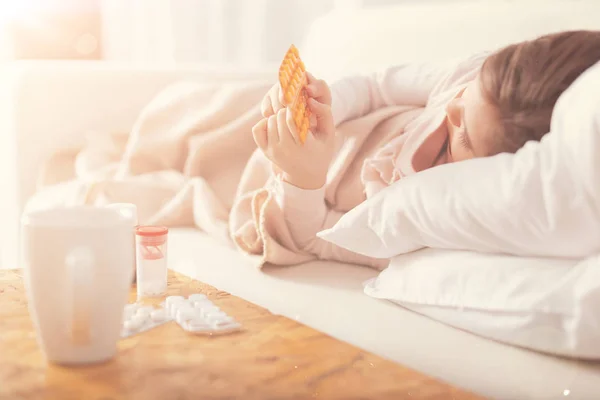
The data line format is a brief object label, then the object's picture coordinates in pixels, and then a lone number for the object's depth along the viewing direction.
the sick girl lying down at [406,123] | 0.76
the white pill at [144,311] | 0.65
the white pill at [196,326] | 0.63
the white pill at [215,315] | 0.65
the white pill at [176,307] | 0.67
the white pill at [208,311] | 0.66
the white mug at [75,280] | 0.52
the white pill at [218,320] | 0.64
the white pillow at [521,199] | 0.64
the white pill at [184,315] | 0.65
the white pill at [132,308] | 0.66
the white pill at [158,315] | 0.65
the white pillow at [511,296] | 0.61
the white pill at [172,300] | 0.69
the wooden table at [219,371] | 0.52
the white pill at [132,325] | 0.63
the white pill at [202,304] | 0.68
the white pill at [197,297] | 0.71
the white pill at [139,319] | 0.64
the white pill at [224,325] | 0.63
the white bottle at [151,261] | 0.76
